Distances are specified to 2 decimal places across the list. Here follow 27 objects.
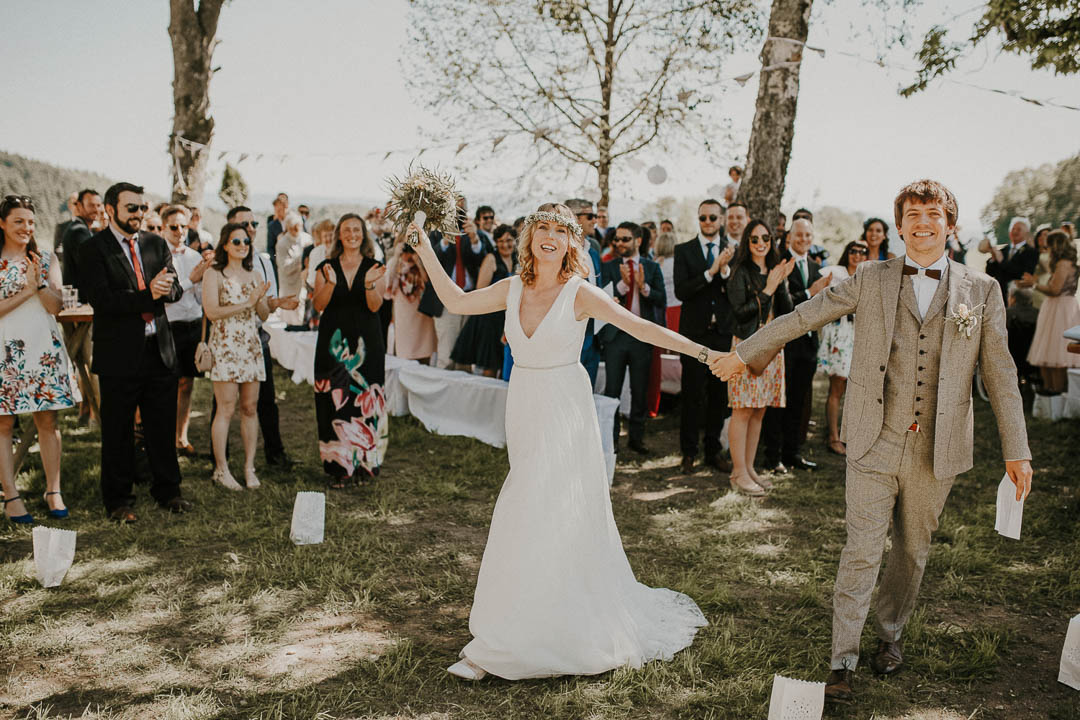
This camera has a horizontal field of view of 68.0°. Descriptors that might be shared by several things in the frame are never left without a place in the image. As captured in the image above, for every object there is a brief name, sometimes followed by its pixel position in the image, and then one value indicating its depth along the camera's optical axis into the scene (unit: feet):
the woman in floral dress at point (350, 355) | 19.98
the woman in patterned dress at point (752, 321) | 20.18
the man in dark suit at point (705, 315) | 21.67
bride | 11.19
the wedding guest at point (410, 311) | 30.60
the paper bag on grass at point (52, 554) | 13.85
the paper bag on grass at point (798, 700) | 9.41
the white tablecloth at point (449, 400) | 24.99
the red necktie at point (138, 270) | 17.15
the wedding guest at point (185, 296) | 21.47
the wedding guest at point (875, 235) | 24.88
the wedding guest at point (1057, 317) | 30.09
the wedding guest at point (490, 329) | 27.81
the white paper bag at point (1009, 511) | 10.21
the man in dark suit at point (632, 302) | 23.30
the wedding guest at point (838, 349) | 23.93
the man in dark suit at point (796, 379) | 22.36
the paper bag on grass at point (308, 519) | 16.17
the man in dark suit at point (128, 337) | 16.87
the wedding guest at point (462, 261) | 29.19
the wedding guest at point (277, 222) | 44.60
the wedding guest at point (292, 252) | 39.60
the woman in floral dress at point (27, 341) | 16.61
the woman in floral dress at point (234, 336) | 19.43
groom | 10.37
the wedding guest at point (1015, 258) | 34.19
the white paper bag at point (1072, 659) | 11.04
